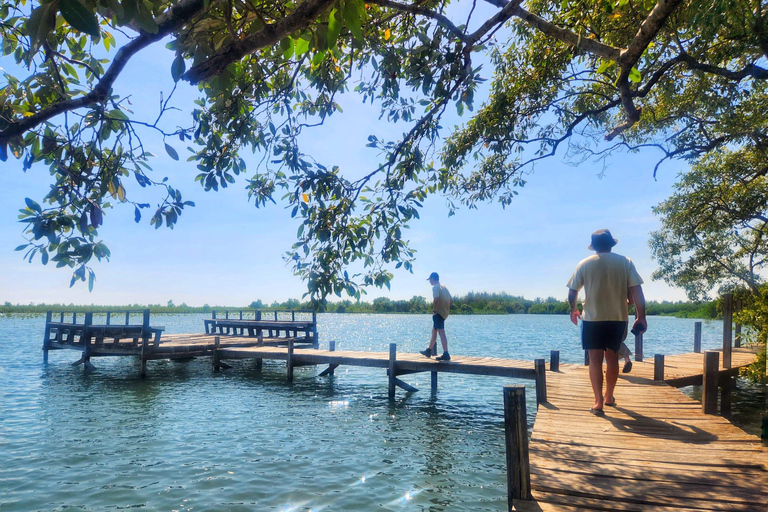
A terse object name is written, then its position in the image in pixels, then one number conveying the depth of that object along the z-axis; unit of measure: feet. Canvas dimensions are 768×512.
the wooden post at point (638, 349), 48.14
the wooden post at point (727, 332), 36.86
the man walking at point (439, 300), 41.14
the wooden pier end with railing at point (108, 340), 61.52
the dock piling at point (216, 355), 66.59
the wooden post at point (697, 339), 58.13
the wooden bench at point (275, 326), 78.59
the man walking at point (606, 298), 20.03
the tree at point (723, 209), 54.54
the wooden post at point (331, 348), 61.87
